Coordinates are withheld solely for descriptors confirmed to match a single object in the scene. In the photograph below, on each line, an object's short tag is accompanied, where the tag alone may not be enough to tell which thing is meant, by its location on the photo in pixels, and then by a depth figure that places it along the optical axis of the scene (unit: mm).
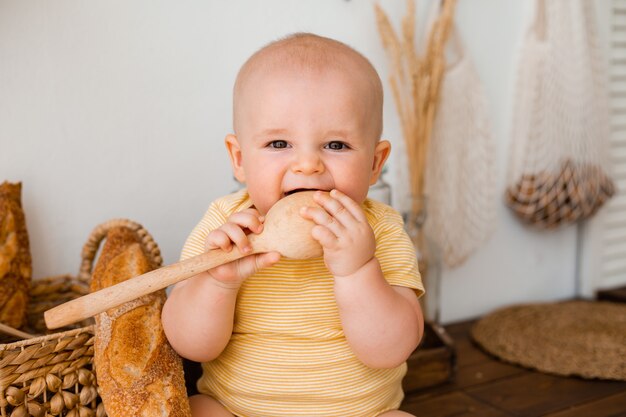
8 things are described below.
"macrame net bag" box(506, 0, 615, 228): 1942
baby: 874
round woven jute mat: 1640
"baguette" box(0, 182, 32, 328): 1132
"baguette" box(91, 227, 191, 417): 844
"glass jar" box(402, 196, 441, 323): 1670
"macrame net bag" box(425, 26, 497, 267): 1818
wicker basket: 847
